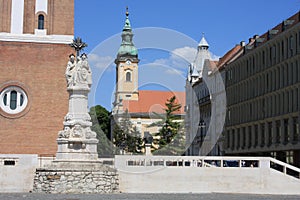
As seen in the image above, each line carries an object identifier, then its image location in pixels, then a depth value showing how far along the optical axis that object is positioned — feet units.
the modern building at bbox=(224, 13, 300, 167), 151.12
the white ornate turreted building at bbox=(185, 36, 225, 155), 229.86
